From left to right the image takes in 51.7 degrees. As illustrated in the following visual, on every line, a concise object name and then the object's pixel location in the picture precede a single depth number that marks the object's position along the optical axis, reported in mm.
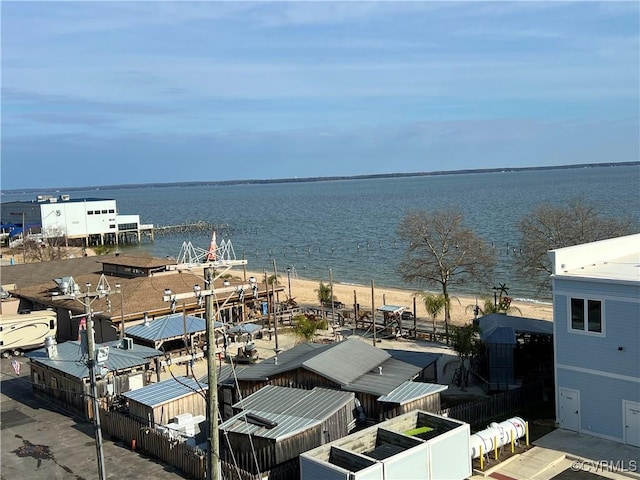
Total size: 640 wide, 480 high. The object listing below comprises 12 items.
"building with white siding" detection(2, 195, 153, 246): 111344
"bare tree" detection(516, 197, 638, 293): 42812
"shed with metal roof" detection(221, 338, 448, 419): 21516
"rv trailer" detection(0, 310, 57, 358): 34688
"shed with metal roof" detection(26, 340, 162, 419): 24750
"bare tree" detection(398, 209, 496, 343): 44688
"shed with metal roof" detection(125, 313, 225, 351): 31578
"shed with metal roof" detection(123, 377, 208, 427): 21891
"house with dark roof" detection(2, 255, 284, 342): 35094
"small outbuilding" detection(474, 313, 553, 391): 26500
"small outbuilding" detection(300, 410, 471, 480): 16203
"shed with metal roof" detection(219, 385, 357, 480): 17953
